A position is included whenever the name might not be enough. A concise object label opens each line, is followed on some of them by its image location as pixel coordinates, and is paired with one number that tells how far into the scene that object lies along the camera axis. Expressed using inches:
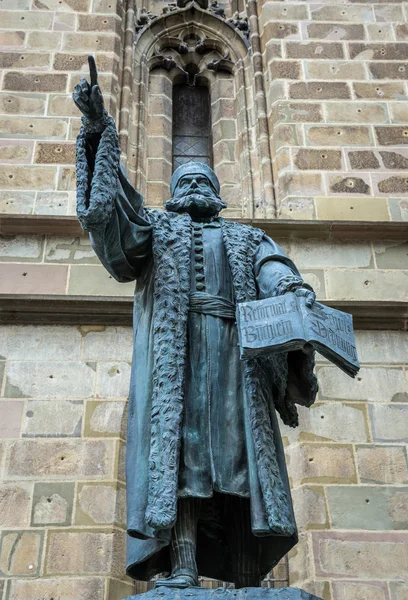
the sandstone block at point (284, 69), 324.2
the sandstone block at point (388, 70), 323.6
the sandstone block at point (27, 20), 332.1
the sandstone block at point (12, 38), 327.0
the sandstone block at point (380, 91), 318.0
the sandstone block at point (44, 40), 326.3
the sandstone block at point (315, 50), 329.1
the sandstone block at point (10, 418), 225.0
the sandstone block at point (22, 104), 307.3
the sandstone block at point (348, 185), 292.2
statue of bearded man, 116.5
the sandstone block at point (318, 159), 298.0
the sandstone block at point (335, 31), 335.3
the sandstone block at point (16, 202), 280.8
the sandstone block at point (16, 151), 295.0
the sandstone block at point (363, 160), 299.1
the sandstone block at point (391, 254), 268.7
